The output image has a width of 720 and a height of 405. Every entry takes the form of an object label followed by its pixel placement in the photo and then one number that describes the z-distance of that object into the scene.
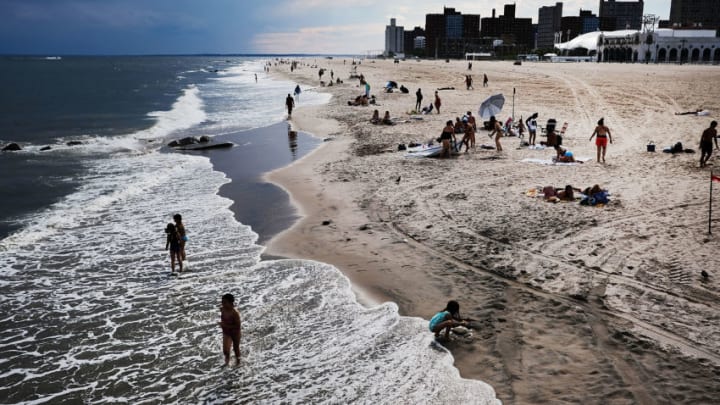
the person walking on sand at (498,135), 19.02
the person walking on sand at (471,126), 19.92
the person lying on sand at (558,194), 12.93
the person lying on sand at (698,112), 23.45
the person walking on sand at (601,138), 16.23
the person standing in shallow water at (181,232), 10.07
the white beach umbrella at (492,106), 20.47
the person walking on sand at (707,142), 15.00
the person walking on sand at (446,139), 18.72
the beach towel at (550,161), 16.72
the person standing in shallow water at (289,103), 34.06
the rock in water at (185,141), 25.88
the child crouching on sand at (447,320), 7.48
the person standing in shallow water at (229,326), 7.08
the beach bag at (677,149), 17.14
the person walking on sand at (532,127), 19.69
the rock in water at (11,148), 25.69
